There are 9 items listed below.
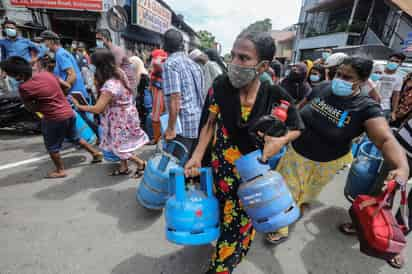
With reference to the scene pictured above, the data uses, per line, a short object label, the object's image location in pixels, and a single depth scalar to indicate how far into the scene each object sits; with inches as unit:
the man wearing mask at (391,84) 163.2
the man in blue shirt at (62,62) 139.3
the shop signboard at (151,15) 425.1
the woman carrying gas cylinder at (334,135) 55.6
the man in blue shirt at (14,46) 186.7
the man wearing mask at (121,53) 129.6
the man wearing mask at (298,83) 141.0
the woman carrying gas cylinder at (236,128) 46.3
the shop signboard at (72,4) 348.2
